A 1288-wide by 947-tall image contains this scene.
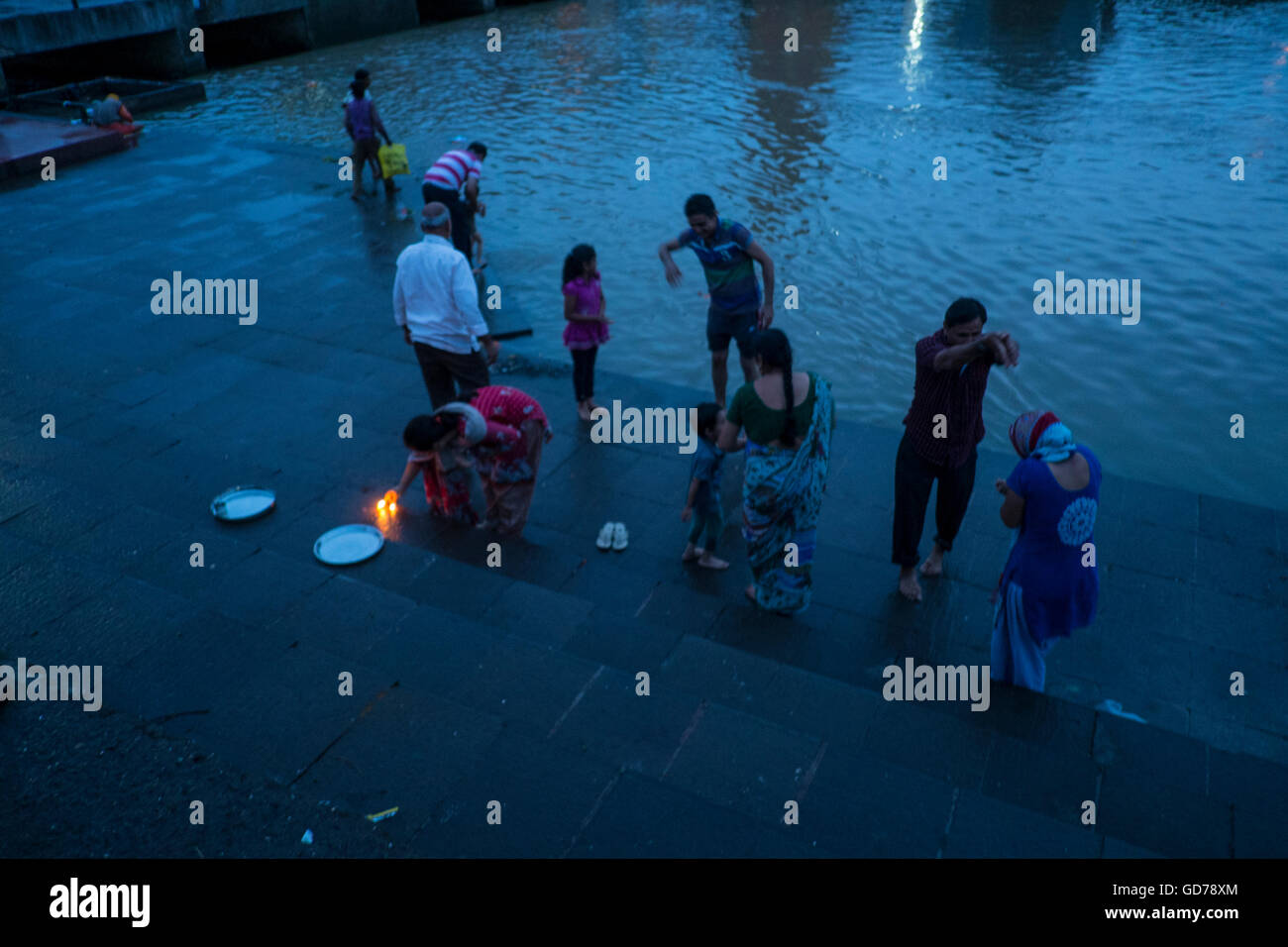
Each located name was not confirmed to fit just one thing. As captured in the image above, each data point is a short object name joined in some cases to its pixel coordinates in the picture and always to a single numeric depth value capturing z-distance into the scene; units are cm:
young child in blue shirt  497
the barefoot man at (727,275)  612
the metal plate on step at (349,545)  502
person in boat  1498
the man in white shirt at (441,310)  564
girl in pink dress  664
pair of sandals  568
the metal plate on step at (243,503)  542
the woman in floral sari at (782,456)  426
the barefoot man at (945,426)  440
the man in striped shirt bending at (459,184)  905
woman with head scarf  377
